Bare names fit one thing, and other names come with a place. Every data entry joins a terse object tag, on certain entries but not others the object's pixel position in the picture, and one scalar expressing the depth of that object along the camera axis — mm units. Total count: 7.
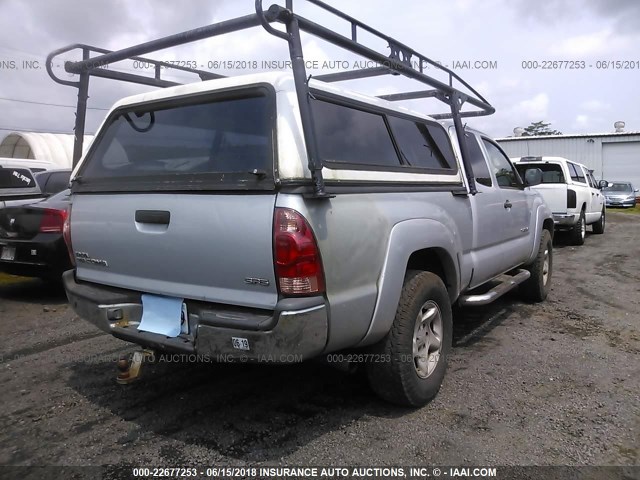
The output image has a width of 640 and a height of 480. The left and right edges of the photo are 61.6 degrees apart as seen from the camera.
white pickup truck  11320
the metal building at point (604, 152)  34344
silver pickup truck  2574
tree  54741
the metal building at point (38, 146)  26695
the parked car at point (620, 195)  27078
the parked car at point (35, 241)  6105
